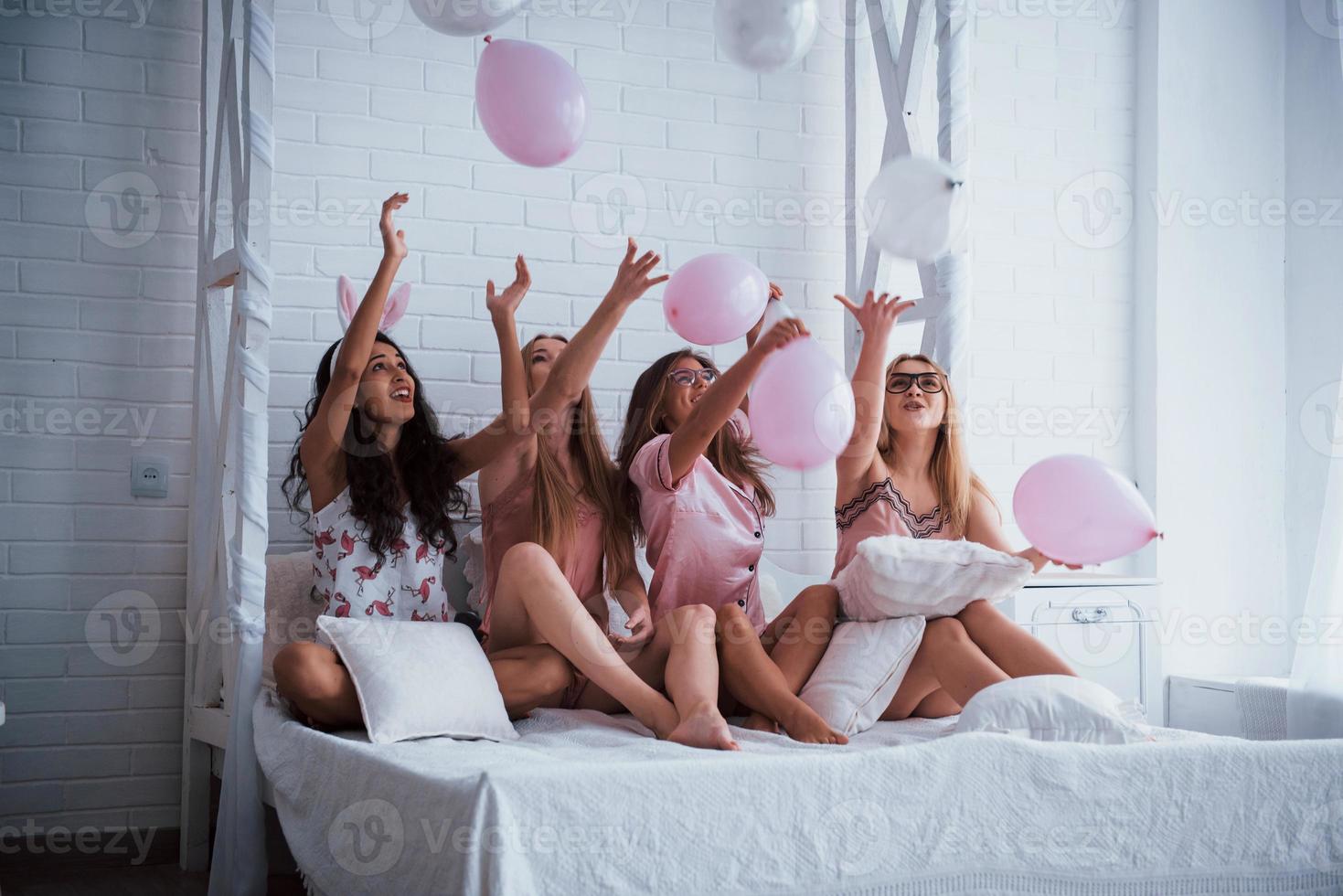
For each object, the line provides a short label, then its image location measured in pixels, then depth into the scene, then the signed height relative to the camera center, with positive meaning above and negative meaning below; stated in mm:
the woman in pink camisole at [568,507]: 2342 -84
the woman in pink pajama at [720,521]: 2129 -111
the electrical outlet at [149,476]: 2674 -37
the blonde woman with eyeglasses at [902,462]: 2490 +22
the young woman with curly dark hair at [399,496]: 2109 -66
